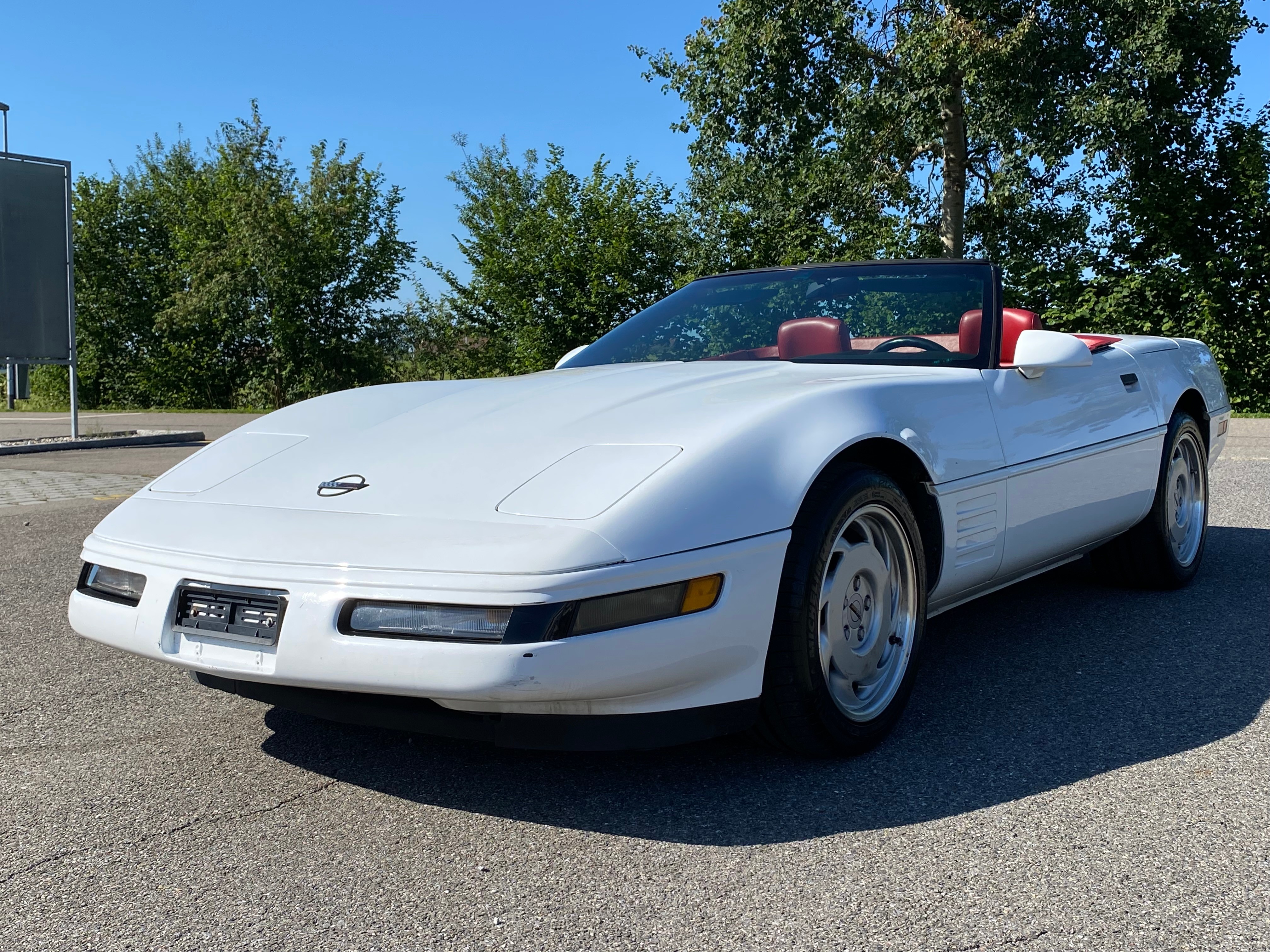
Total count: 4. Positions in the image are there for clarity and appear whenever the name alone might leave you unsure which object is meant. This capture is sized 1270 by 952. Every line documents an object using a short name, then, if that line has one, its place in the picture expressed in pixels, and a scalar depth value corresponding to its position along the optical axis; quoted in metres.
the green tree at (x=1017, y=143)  17.05
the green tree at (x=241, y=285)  30.92
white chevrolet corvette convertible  2.35
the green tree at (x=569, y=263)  24.80
